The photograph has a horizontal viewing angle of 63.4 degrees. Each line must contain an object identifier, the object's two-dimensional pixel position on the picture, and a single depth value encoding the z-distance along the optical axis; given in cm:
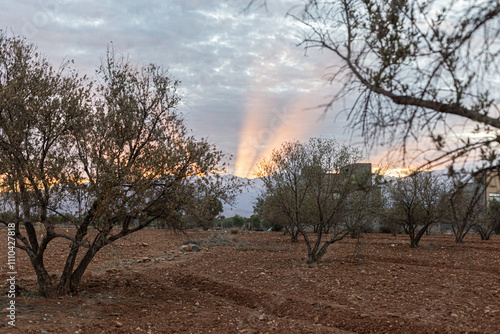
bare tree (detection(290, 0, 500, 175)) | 381
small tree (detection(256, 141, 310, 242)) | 1673
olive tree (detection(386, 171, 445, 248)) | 2066
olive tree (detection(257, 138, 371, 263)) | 1505
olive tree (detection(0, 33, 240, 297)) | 820
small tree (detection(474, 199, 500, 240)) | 2750
